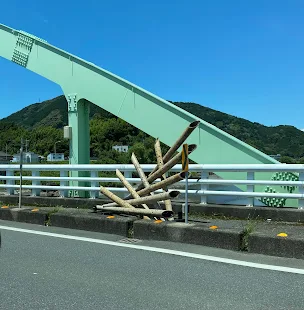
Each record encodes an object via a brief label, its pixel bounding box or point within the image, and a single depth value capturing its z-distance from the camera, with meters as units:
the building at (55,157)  114.88
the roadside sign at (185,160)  6.64
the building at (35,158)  102.78
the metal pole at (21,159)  8.94
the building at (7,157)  84.68
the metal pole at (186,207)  6.56
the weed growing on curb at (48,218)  7.99
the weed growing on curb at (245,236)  5.63
